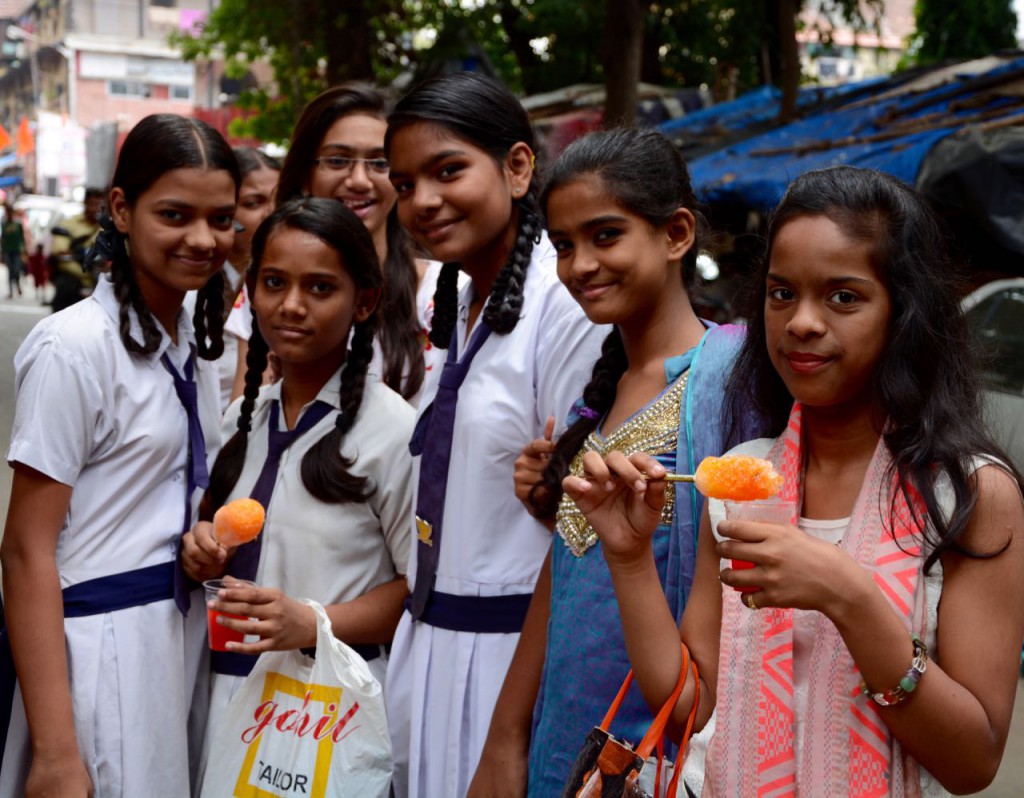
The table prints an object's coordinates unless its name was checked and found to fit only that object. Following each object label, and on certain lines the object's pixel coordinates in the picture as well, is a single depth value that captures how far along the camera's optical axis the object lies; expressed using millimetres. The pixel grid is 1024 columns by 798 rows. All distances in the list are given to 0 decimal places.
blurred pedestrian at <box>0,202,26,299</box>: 26312
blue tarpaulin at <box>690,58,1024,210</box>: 9750
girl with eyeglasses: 3738
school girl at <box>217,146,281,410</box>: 4125
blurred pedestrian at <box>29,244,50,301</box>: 24906
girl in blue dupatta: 2223
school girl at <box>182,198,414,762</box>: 2838
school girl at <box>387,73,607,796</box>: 2680
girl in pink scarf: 1716
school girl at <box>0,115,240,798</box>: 2631
